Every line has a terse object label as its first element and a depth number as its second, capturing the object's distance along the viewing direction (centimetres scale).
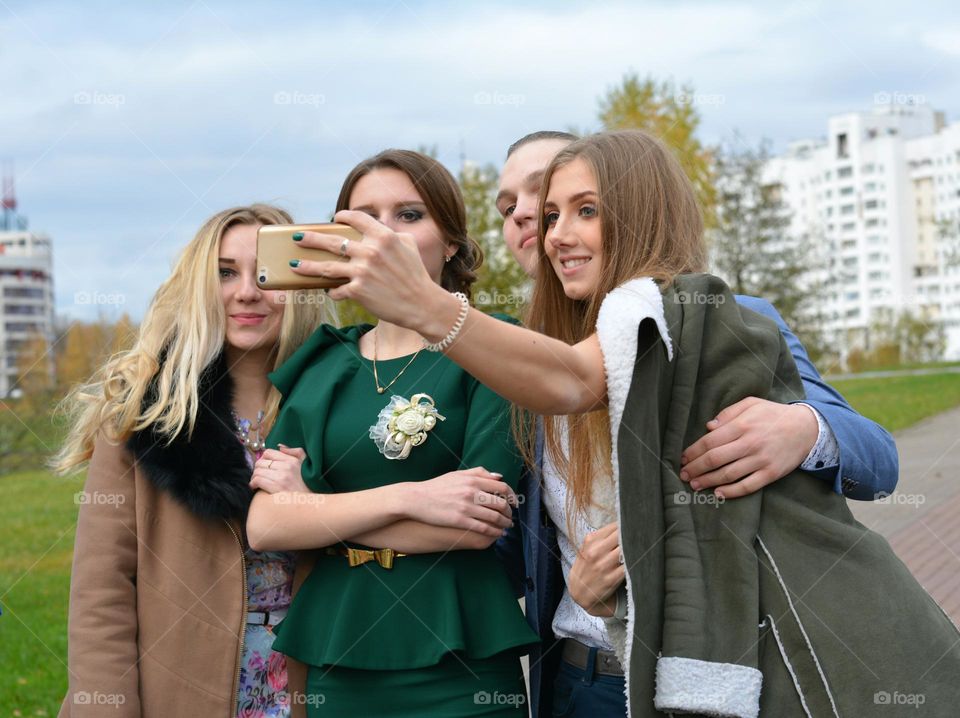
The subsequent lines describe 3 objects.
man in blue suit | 227
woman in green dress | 299
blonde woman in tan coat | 338
